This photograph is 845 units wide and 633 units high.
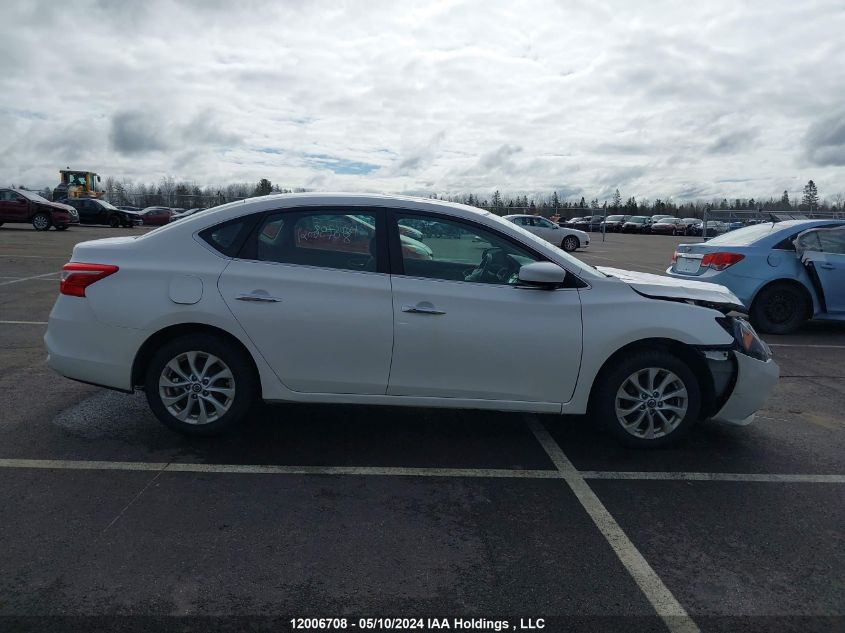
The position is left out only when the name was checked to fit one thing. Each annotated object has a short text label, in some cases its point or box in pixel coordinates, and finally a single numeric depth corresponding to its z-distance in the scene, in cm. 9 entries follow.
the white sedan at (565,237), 2984
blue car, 895
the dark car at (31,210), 2908
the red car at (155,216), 4556
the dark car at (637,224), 5928
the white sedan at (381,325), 429
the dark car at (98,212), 3631
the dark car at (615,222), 5959
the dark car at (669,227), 5609
